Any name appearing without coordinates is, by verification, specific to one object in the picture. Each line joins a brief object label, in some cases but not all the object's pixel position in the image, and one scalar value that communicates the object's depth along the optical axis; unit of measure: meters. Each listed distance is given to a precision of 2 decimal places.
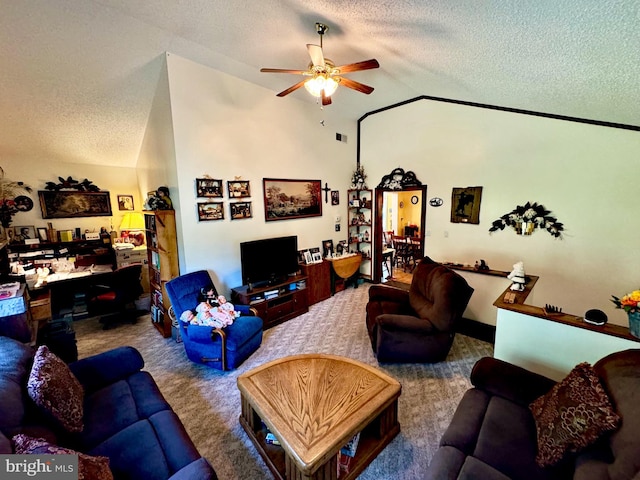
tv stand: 3.63
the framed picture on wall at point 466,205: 4.05
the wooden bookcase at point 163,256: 3.38
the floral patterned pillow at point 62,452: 1.08
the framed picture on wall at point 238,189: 3.71
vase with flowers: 1.59
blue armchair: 2.72
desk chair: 3.74
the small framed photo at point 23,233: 4.16
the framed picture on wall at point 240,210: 3.78
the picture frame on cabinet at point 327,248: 5.18
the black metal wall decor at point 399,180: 4.77
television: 3.65
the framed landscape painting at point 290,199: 4.19
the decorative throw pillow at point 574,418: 1.22
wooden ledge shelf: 1.74
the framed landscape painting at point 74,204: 4.41
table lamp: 4.77
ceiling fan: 2.20
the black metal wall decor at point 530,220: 3.41
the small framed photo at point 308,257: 4.68
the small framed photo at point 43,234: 4.36
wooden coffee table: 1.45
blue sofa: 1.29
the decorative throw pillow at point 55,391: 1.42
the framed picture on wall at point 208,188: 3.38
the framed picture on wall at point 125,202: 5.15
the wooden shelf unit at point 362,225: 5.61
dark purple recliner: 2.64
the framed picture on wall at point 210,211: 3.44
